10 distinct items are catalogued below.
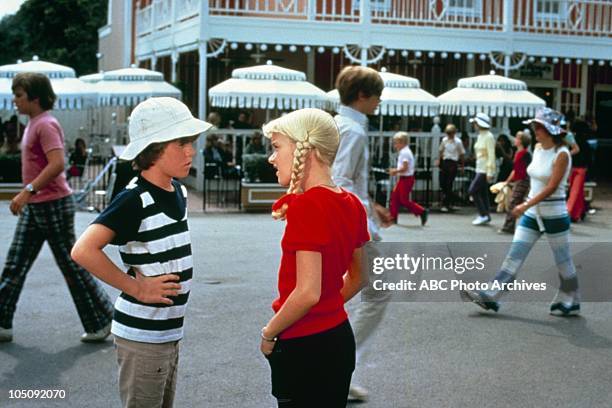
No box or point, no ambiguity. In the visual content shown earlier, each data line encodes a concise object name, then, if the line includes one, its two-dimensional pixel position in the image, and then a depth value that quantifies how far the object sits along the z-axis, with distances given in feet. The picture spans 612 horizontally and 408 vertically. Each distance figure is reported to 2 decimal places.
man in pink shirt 21.76
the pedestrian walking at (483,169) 51.85
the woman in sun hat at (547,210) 25.82
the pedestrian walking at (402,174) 51.17
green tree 161.58
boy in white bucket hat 12.15
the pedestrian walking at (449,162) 59.88
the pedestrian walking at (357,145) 18.43
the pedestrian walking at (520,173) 45.06
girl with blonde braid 11.21
